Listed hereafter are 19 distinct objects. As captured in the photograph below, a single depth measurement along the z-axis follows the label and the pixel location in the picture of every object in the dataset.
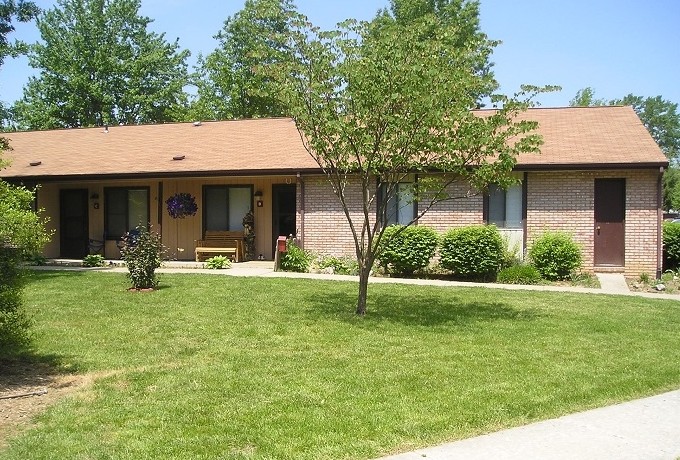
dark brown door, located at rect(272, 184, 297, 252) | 18.91
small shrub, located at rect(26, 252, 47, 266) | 18.22
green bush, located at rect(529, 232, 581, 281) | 14.74
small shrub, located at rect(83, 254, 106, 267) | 17.70
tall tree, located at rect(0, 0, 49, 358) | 6.39
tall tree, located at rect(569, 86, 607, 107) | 52.22
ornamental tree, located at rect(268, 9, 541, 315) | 9.01
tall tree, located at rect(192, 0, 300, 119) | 40.16
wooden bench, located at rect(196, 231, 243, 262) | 18.31
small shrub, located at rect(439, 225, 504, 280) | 14.93
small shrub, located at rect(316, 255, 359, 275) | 16.22
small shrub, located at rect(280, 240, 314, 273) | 16.44
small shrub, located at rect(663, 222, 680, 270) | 16.58
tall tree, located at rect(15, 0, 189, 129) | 41.16
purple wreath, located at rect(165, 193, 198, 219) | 19.28
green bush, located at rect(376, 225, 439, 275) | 15.41
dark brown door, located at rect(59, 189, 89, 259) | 20.77
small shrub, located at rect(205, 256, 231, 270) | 17.00
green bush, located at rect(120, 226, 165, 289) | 12.30
